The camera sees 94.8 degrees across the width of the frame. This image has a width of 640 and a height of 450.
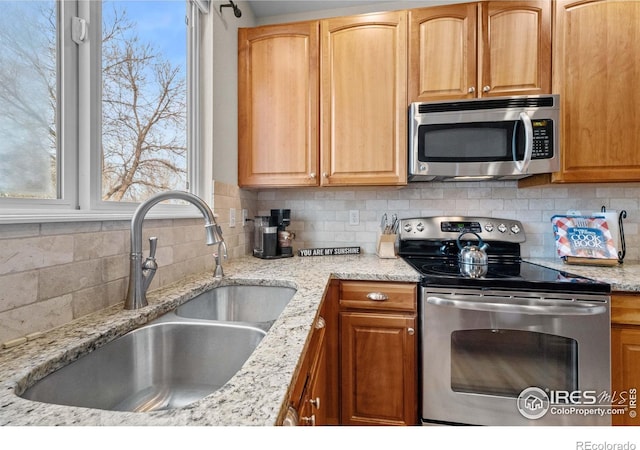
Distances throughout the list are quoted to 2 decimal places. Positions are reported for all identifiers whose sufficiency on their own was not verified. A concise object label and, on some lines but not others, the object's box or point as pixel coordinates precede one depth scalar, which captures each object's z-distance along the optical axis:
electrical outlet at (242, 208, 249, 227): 2.02
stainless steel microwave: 1.56
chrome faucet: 0.91
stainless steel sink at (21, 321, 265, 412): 0.74
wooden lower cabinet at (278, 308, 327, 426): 0.65
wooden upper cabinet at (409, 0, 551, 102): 1.63
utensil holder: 1.90
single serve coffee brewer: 1.93
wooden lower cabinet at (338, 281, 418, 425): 1.44
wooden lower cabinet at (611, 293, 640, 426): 1.25
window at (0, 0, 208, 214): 0.76
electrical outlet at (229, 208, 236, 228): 1.83
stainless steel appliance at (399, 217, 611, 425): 1.24
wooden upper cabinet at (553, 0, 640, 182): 1.55
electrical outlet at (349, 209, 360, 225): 2.13
